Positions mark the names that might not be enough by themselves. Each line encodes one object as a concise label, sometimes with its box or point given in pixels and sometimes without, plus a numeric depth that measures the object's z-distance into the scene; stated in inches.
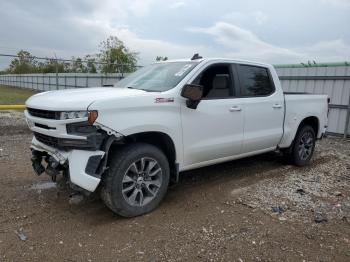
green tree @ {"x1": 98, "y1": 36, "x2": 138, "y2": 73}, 1123.9
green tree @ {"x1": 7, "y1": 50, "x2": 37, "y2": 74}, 1208.2
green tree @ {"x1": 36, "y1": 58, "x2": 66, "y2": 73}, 813.3
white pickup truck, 137.2
